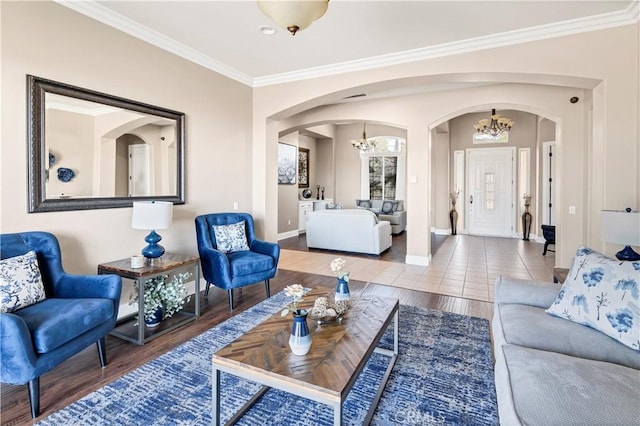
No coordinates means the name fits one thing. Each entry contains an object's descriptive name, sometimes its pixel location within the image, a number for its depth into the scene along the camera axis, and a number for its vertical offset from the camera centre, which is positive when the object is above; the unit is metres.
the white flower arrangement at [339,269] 2.38 -0.43
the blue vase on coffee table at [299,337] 1.66 -0.64
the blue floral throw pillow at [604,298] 1.71 -0.50
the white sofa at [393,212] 9.10 -0.07
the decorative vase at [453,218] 9.30 -0.24
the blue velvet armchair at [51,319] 1.76 -0.65
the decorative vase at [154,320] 3.04 -1.01
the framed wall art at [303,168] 9.99 +1.30
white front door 8.74 +0.50
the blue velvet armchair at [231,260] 3.42 -0.54
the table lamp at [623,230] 2.44 -0.15
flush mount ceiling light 1.84 +1.14
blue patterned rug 1.82 -1.12
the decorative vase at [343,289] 2.39 -0.58
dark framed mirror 2.63 +0.57
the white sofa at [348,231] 6.28 -0.42
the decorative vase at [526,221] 8.27 -0.29
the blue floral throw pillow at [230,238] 3.84 -0.33
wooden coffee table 1.44 -0.73
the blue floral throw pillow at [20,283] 2.05 -0.47
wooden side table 2.73 -0.63
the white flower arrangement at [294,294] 1.91 -0.49
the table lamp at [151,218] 2.95 -0.07
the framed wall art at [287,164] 8.56 +1.21
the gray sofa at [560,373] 1.17 -0.70
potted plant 2.99 -0.83
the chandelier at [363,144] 9.10 +1.84
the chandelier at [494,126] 6.66 +1.76
